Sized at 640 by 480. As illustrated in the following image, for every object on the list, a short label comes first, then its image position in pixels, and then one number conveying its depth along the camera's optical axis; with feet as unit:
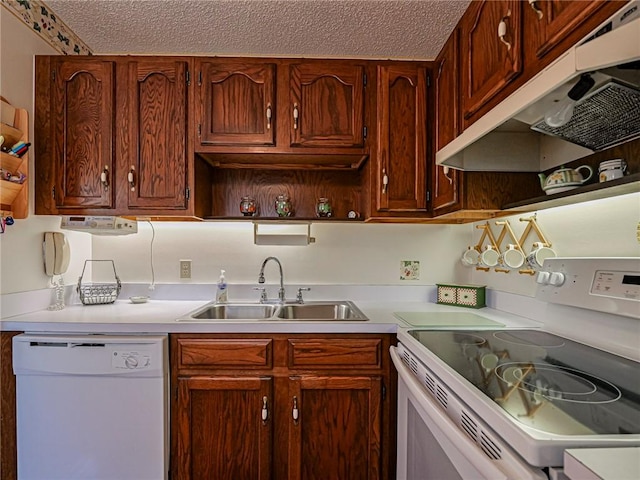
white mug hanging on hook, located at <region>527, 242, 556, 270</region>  4.66
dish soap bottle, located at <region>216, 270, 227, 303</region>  6.36
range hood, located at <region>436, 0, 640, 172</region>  2.16
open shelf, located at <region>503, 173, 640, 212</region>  3.12
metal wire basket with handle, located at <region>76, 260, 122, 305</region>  6.03
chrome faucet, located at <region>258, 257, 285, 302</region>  6.53
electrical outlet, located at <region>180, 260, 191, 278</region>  6.76
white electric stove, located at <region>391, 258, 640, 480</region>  2.07
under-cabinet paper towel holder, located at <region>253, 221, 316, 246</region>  6.47
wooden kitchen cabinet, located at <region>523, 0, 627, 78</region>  2.61
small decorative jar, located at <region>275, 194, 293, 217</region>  6.45
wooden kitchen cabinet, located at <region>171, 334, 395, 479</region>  4.82
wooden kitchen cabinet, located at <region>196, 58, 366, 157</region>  5.68
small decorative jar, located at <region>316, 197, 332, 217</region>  6.51
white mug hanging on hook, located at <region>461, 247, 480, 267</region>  6.36
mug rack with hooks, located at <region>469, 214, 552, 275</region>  4.92
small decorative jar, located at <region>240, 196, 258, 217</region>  6.42
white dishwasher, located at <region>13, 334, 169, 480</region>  4.66
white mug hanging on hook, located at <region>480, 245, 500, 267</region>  5.68
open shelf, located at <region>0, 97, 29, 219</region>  4.75
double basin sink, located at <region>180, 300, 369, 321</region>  6.25
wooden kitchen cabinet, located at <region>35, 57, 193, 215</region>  5.63
